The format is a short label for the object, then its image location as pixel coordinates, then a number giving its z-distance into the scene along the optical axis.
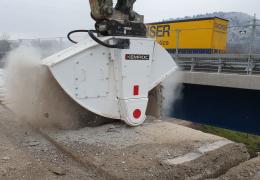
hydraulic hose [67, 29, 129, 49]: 2.91
